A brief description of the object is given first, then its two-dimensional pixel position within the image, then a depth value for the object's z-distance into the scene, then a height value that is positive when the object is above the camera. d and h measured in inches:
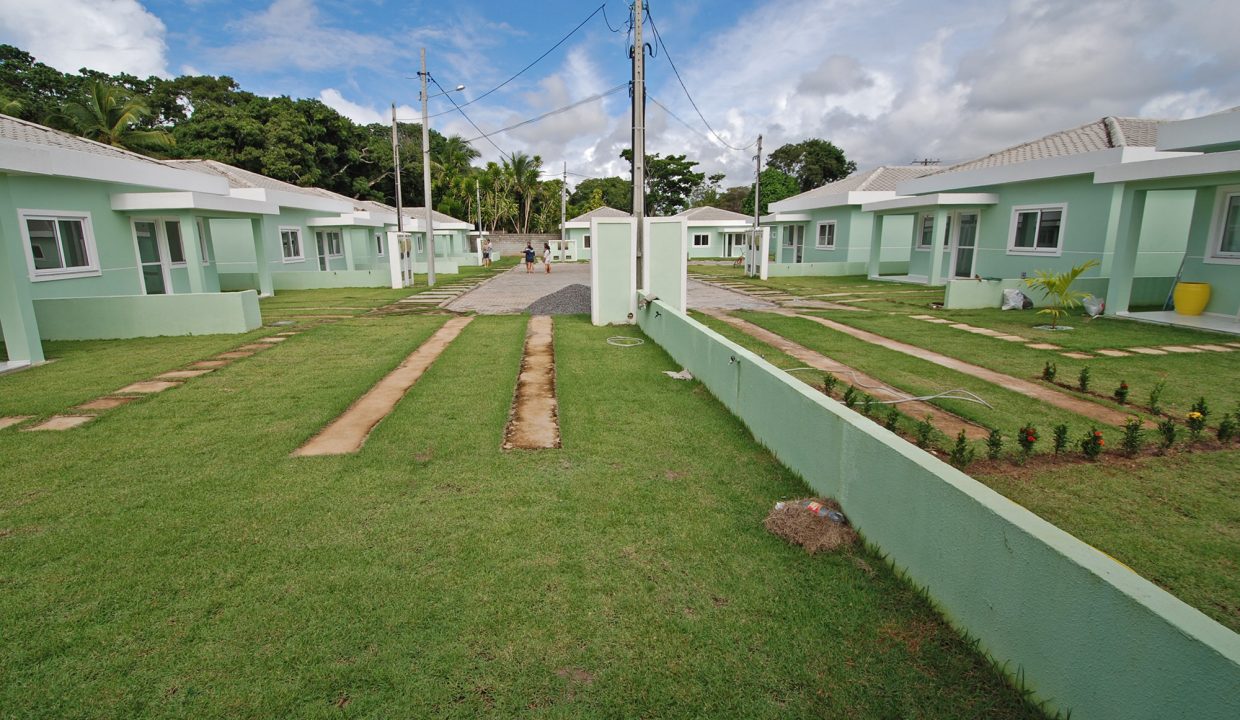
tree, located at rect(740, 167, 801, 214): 2082.8 +213.2
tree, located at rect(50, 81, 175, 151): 1128.8 +246.7
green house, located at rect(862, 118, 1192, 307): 546.6 +31.9
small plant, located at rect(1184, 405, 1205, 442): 189.0 -54.4
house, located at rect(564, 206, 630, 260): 1558.8 +35.8
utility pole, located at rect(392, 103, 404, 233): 900.6 +117.0
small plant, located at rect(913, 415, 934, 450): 186.5 -58.1
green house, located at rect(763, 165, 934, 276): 927.7 +31.7
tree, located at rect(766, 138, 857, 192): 2407.7 +337.6
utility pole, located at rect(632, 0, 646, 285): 450.6 +95.8
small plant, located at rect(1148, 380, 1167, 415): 218.8 -57.9
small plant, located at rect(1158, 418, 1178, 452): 185.0 -56.6
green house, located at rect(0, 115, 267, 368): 327.0 +5.3
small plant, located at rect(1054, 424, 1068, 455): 178.7 -55.1
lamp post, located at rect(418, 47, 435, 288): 837.8 +81.4
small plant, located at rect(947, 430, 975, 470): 167.9 -57.9
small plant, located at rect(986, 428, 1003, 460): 174.6 -55.7
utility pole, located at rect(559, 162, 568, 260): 1627.7 +35.9
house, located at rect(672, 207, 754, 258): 1660.9 +37.4
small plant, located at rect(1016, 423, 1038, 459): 174.7 -54.3
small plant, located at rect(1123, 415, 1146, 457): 181.9 -56.8
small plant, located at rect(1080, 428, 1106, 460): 177.6 -57.3
